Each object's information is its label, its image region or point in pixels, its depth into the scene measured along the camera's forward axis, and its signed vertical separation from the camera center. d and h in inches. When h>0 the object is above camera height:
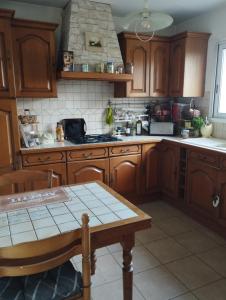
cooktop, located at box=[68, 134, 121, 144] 110.6 -18.0
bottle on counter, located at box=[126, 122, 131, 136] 132.9 -16.7
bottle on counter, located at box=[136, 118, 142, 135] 134.3 -14.9
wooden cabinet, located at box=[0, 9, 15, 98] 88.4 +15.0
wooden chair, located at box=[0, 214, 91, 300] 33.7 -22.0
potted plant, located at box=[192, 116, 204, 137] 124.1 -12.4
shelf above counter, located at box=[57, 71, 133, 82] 102.6 +9.5
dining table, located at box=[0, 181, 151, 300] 43.6 -22.2
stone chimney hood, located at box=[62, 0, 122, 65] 106.0 +28.5
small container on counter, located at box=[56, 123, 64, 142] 116.1 -15.8
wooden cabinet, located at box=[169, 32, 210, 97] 119.6 +17.1
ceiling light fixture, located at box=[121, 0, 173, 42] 63.4 +20.1
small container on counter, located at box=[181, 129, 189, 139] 123.3 -17.1
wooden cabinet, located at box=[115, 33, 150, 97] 119.3 +17.0
